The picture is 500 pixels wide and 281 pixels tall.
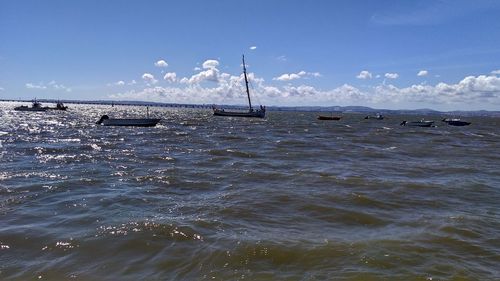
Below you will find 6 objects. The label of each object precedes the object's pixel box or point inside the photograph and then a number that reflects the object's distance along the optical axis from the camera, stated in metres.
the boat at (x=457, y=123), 111.69
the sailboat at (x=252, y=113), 113.78
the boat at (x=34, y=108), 146.12
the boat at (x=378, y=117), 151.10
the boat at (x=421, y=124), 94.39
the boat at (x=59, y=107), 158.61
